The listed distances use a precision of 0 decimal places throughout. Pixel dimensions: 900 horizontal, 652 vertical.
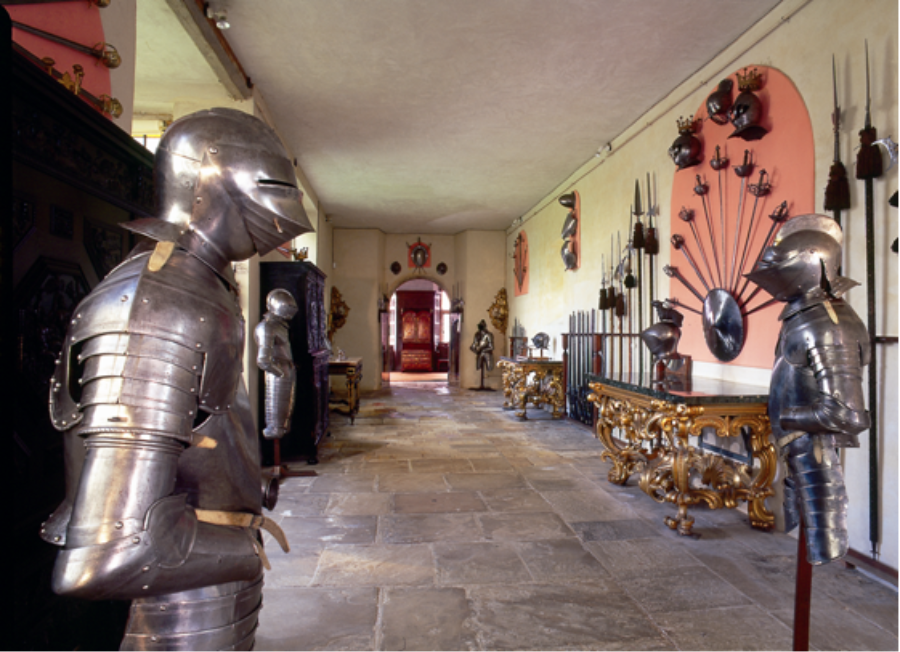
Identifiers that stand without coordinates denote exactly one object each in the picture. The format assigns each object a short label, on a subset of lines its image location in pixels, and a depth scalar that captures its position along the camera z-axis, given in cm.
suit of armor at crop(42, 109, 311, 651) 86
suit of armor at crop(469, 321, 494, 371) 1167
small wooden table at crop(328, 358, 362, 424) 692
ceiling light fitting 370
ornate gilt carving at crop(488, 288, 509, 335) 1216
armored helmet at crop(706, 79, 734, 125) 389
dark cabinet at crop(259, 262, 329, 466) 512
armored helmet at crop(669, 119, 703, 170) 434
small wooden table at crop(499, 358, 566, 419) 763
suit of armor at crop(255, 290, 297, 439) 377
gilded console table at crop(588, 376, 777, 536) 310
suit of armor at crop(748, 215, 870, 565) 190
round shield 387
